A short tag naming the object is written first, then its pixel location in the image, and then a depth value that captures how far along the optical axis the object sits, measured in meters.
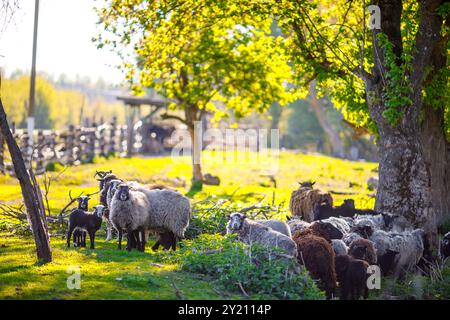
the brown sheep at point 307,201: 17.08
